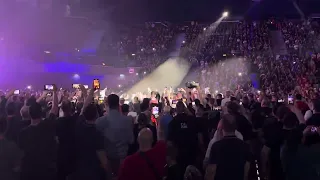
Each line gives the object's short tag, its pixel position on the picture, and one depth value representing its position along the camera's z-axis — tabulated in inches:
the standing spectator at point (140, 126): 151.0
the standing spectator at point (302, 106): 199.3
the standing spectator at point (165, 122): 159.5
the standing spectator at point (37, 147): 114.6
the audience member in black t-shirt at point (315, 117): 151.1
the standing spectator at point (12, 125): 140.1
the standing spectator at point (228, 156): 103.3
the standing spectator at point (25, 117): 137.2
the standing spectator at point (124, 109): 160.3
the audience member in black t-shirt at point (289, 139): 121.6
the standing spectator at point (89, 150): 118.5
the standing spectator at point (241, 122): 149.8
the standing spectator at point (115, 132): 132.7
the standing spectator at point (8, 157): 115.2
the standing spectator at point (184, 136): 153.8
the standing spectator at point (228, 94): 258.5
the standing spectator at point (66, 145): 125.1
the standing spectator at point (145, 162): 89.0
